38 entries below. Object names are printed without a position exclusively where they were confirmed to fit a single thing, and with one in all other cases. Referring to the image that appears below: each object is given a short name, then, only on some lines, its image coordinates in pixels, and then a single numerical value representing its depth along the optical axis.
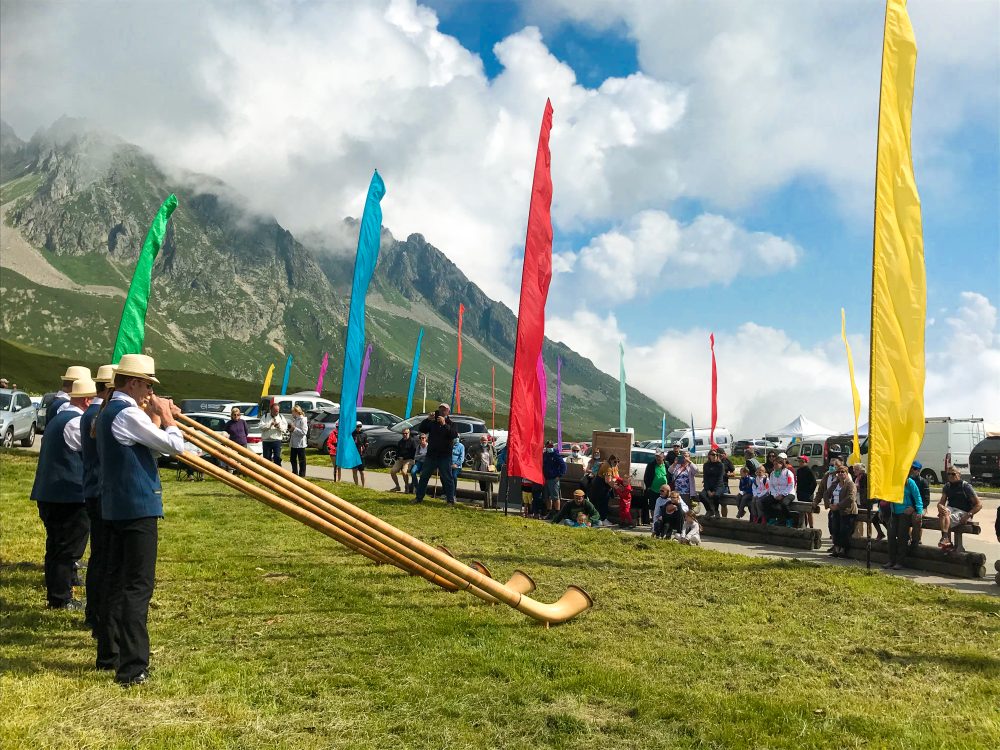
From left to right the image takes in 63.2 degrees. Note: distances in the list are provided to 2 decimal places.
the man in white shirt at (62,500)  7.04
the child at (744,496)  16.62
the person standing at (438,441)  16.38
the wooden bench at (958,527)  12.28
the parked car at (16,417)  25.89
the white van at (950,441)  35.09
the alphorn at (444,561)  6.64
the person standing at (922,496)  11.66
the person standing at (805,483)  16.81
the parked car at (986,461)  31.72
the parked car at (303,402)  36.09
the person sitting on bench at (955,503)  12.21
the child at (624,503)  16.47
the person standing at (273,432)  20.81
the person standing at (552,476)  17.09
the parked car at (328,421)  31.19
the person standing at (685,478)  16.64
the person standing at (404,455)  19.42
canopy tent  62.50
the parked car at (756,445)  65.27
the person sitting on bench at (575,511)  16.27
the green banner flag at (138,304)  14.22
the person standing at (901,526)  11.52
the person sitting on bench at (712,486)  16.97
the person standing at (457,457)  17.80
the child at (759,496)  15.70
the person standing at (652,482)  16.61
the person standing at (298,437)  19.55
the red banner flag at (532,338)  14.49
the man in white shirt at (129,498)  5.30
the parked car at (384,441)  27.81
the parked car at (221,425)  23.28
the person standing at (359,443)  20.12
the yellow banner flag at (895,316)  10.09
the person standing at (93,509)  6.06
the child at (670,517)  13.85
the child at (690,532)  13.63
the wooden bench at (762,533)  13.57
